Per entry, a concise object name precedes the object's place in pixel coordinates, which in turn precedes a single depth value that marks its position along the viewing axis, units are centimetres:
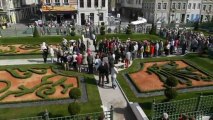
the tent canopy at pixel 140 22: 4895
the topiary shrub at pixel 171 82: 1661
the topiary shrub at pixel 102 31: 3800
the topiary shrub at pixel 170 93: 1545
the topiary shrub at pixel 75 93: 1500
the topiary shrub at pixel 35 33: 3644
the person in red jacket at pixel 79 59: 2241
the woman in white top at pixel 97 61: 2154
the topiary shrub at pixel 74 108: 1361
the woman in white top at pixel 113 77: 1901
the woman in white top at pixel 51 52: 2498
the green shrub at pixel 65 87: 1869
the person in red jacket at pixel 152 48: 2726
